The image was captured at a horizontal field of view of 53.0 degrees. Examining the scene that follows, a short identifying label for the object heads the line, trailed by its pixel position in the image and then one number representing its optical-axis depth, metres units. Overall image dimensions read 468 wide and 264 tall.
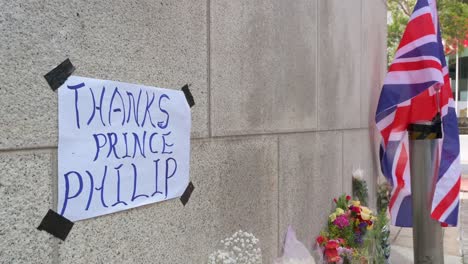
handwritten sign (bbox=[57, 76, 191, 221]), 1.58
